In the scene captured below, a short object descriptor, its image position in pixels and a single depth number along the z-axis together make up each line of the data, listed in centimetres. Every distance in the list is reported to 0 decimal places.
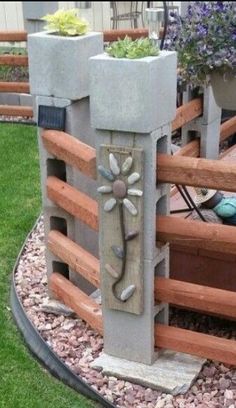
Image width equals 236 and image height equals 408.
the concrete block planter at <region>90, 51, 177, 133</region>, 213
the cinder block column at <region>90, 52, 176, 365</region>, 217
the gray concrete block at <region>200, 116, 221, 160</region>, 417
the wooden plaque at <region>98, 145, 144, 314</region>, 228
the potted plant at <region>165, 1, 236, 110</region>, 277
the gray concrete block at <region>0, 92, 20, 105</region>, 713
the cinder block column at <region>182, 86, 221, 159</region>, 405
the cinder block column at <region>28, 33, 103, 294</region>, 267
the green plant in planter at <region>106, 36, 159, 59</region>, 219
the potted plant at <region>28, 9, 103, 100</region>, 266
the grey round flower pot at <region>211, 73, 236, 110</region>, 302
